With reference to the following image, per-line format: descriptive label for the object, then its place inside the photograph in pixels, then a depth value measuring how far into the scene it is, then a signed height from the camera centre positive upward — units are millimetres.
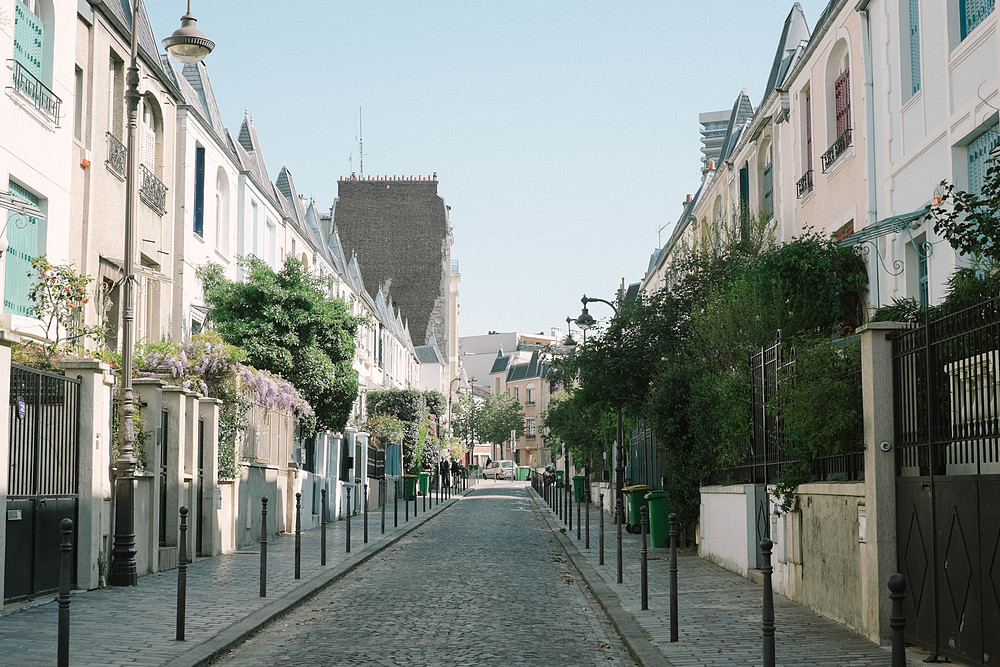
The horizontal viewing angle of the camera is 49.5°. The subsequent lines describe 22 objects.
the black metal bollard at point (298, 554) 13883 -1677
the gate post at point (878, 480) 8930 -475
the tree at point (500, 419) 102125 +463
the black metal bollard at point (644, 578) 11201 -1616
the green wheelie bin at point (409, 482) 39438 -2154
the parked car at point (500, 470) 97238 -4157
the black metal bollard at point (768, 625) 6402 -1198
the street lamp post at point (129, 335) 12891 +1092
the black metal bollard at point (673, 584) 9359 -1404
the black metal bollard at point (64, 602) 6527 -1056
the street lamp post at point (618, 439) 15889 -340
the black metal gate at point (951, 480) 7203 -419
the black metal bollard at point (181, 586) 9172 -1377
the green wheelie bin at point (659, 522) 19312 -1759
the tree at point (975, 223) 8109 +1543
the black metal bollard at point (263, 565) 11883 -1556
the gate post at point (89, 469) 12430 -501
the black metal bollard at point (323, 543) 16078 -1767
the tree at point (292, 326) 24438 +2259
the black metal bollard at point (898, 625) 4355 -814
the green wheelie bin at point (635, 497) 21938 -1490
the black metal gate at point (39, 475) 10852 -521
